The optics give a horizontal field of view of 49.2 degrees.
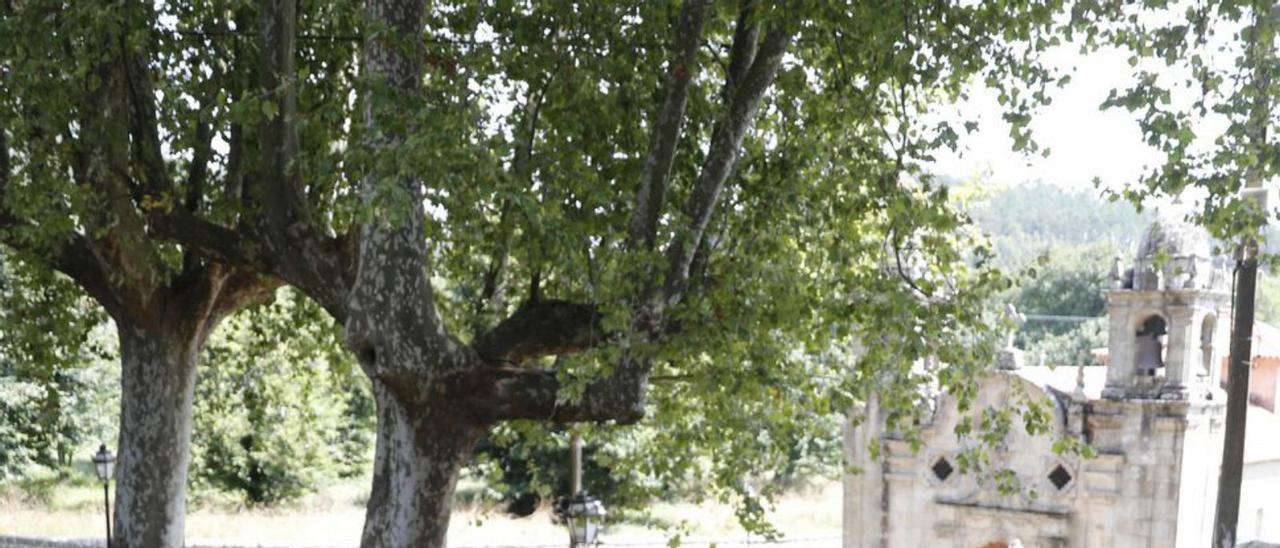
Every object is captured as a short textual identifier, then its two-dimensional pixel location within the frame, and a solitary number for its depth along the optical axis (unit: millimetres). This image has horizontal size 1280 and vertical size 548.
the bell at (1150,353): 19750
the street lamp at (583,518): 11648
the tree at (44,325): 13172
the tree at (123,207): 9914
